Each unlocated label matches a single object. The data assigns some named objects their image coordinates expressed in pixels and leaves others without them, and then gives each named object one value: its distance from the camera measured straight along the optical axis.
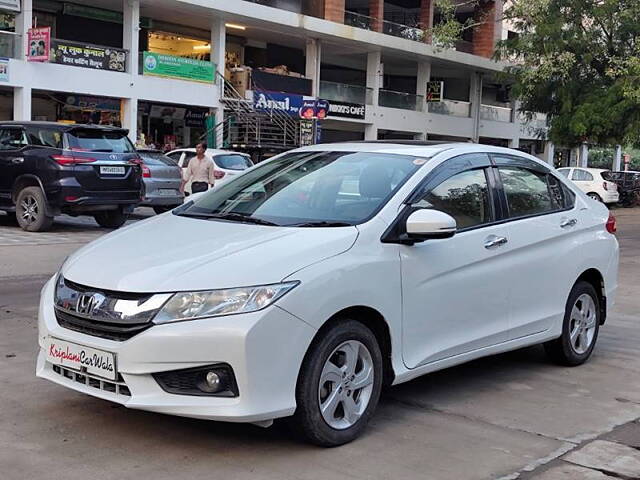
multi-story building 25.59
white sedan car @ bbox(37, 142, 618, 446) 3.92
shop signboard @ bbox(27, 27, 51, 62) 23.33
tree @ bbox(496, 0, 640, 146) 28.12
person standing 14.79
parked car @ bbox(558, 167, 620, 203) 30.34
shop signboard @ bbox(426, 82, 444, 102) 39.12
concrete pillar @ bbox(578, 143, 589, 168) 55.50
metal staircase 29.66
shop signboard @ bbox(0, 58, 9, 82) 23.33
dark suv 13.56
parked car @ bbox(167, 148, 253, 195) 17.81
